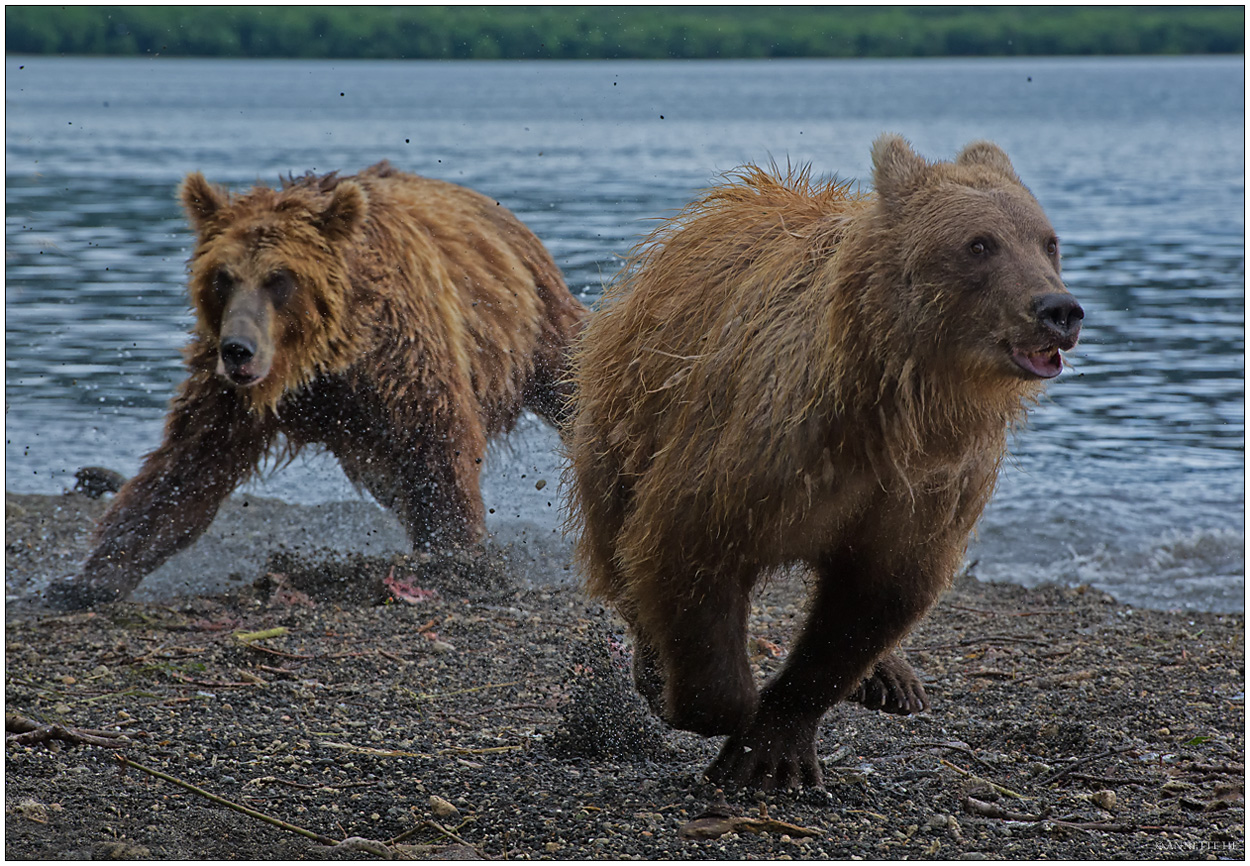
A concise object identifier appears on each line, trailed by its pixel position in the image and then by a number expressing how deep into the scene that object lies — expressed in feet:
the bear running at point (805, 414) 24.16
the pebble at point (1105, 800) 28.45
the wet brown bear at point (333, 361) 44.62
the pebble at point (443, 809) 27.75
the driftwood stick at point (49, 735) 30.76
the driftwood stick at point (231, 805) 26.50
